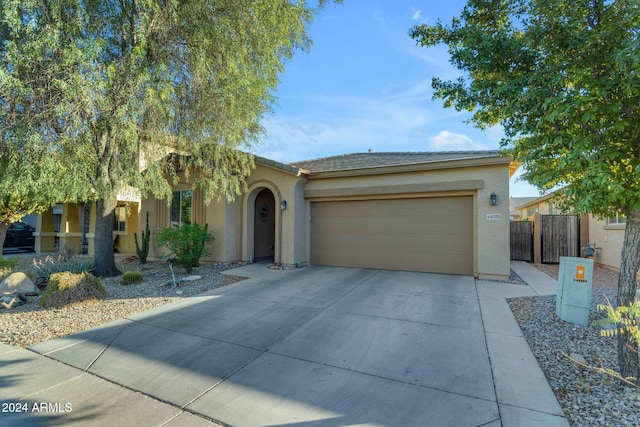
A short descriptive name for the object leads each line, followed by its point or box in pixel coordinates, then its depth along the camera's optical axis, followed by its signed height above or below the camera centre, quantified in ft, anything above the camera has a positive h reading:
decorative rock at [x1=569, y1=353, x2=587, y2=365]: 12.67 -5.69
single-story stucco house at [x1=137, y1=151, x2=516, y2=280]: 28.76 +0.74
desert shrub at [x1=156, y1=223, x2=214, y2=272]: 31.78 -2.48
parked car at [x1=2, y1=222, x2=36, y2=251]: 53.42 -3.77
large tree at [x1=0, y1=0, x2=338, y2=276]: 21.18 +10.59
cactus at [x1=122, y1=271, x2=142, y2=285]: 27.63 -5.43
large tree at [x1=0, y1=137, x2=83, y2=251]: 21.48 +3.50
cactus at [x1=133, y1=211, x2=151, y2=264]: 38.55 -4.02
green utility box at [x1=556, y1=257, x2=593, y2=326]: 17.11 -3.81
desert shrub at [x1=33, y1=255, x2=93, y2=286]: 27.43 -4.71
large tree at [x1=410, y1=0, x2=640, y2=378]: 10.55 +4.80
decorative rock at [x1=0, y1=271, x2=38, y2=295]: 22.84 -5.21
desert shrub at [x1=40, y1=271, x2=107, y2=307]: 20.65 -5.05
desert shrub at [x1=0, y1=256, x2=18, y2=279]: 25.86 -4.62
